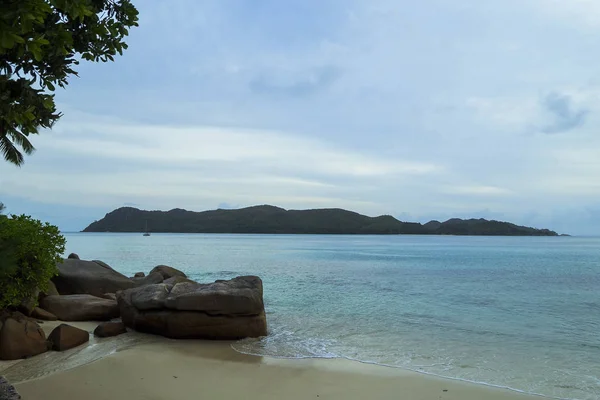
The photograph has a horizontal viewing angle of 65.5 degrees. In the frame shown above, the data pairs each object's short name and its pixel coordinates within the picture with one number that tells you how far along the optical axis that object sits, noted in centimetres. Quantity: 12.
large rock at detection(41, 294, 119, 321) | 1270
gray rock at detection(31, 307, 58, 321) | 1183
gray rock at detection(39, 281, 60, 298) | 1309
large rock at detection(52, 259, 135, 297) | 1548
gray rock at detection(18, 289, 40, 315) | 1087
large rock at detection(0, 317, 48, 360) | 869
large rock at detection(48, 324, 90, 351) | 935
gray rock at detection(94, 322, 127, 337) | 1083
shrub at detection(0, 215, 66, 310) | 984
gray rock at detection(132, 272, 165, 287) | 1719
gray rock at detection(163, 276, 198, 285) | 1411
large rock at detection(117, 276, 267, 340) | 1086
